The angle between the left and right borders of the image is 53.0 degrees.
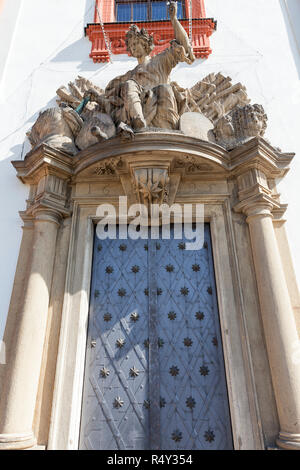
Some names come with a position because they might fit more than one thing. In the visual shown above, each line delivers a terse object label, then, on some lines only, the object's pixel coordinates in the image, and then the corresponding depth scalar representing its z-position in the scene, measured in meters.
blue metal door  2.52
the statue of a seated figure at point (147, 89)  3.24
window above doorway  5.10
